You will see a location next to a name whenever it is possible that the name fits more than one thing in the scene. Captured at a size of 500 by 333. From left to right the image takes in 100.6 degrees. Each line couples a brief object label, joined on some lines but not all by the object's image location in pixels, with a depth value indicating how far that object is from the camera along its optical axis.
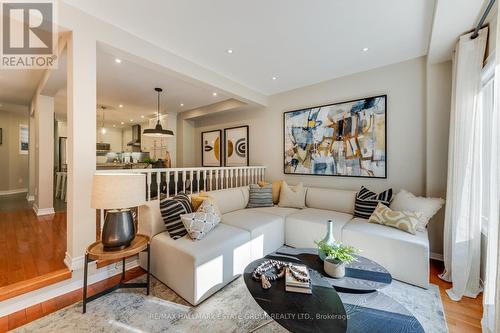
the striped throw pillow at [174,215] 2.21
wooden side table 1.74
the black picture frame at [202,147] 6.00
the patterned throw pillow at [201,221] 2.14
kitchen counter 5.42
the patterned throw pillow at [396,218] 2.36
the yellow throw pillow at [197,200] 2.55
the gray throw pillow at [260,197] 3.58
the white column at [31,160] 5.02
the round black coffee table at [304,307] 1.18
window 2.03
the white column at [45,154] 4.05
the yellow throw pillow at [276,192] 3.81
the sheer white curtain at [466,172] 1.98
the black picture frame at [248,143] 4.94
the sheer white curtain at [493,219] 1.29
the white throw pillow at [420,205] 2.43
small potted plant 1.61
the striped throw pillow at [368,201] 2.86
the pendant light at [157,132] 4.40
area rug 1.60
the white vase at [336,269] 1.62
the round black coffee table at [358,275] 1.51
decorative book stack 1.43
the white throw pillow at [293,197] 3.54
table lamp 1.75
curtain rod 1.73
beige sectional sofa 1.92
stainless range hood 7.68
